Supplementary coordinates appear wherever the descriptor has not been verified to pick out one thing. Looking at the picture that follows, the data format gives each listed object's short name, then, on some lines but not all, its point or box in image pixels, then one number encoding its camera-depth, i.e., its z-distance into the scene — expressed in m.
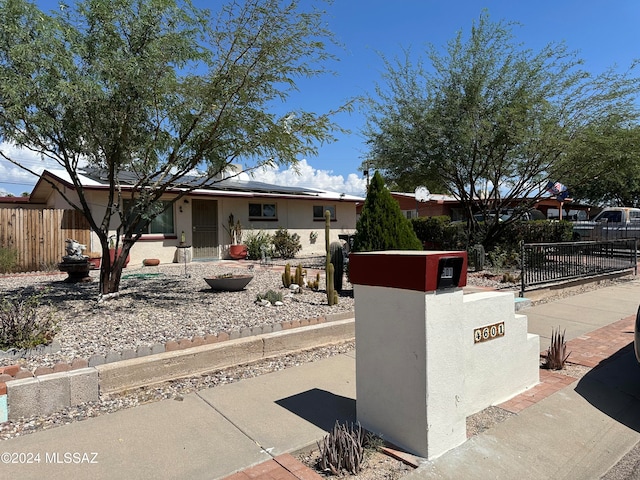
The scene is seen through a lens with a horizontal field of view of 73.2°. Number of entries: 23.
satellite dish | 14.95
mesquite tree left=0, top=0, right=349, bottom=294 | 5.58
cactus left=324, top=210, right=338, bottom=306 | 7.02
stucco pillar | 2.89
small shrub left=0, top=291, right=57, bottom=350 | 4.48
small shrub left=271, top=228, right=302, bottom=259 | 16.89
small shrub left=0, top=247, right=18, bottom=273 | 11.13
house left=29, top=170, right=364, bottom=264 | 13.67
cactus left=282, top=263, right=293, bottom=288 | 8.52
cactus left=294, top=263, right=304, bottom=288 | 8.46
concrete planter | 7.89
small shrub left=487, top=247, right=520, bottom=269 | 11.96
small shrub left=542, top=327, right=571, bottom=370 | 4.89
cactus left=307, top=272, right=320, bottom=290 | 8.50
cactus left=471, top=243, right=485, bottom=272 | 11.65
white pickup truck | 20.19
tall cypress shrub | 7.62
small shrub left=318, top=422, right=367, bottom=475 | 2.84
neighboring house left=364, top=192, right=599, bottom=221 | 30.20
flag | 13.02
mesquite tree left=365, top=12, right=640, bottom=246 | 11.07
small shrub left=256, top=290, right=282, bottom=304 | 7.01
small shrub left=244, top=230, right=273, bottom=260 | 15.98
